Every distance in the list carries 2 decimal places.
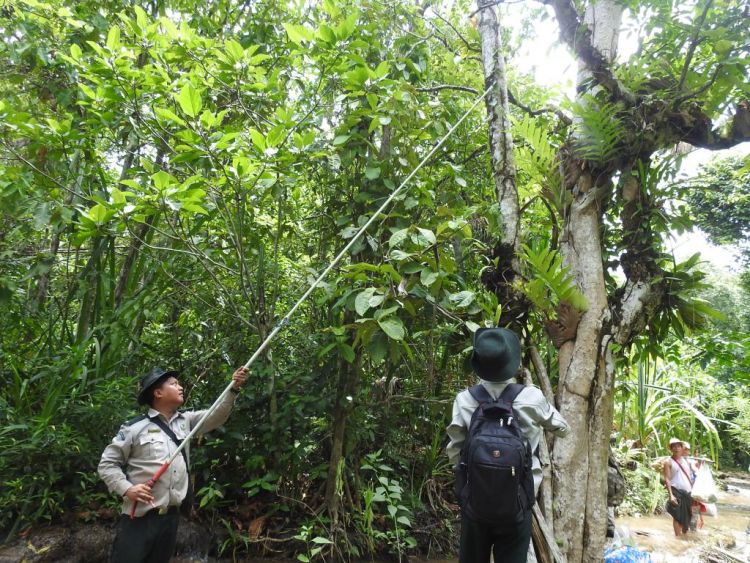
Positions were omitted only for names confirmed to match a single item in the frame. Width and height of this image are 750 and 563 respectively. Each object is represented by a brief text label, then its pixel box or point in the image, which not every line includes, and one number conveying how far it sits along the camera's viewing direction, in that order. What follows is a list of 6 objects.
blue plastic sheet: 3.28
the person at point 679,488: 5.50
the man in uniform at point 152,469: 2.38
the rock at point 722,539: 5.29
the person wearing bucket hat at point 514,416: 2.08
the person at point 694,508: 5.75
